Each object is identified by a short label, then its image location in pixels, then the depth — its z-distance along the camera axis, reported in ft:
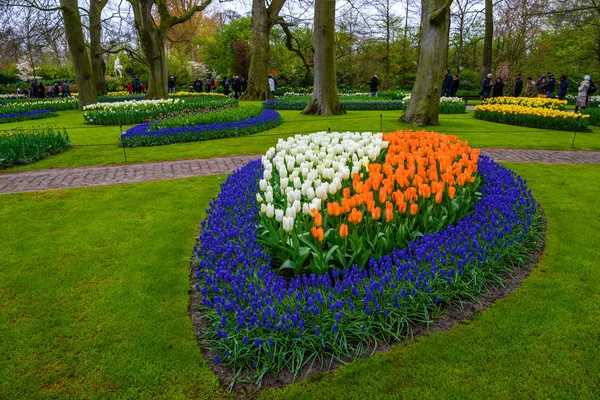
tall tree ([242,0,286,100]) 80.74
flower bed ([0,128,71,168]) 30.25
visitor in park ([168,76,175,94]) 111.90
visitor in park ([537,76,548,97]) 81.28
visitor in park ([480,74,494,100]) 79.06
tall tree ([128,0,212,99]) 70.79
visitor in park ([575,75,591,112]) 56.75
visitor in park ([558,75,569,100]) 71.20
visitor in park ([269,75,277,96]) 96.09
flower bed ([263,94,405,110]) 69.62
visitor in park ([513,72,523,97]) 73.82
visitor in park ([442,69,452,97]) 79.41
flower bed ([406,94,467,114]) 60.54
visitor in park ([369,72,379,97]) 87.04
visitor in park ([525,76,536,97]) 82.89
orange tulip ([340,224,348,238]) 11.21
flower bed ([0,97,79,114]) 70.18
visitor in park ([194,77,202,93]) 112.48
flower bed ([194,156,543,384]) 9.54
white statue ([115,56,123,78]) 181.25
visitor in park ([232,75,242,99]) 89.92
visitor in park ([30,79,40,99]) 108.68
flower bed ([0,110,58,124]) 62.81
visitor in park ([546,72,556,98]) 76.23
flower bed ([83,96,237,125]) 51.78
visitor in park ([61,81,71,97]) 115.24
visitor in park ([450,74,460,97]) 82.43
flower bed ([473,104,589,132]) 43.86
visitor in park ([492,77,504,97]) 75.31
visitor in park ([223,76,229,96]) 106.73
